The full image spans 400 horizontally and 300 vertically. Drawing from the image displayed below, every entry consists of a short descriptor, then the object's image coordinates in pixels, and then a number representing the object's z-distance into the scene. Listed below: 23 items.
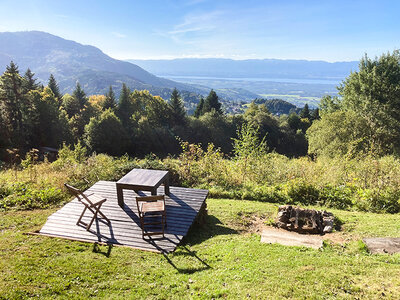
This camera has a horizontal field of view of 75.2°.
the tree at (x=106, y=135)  33.94
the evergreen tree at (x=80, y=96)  46.59
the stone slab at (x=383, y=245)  5.42
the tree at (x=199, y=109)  52.31
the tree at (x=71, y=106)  44.47
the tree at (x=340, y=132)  21.92
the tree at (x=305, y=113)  56.00
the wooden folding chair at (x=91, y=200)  6.29
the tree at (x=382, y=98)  21.86
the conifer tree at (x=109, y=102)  47.19
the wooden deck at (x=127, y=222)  6.02
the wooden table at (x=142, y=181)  7.10
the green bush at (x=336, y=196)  9.18
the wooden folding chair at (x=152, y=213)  6.21
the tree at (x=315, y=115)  55.75
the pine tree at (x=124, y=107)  45.75
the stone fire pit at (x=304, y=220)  7.05
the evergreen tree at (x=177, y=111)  46.53
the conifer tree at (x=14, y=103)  28.56
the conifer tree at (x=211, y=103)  51.07
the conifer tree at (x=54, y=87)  50.36
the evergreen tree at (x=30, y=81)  41.91
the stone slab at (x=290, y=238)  6.15
